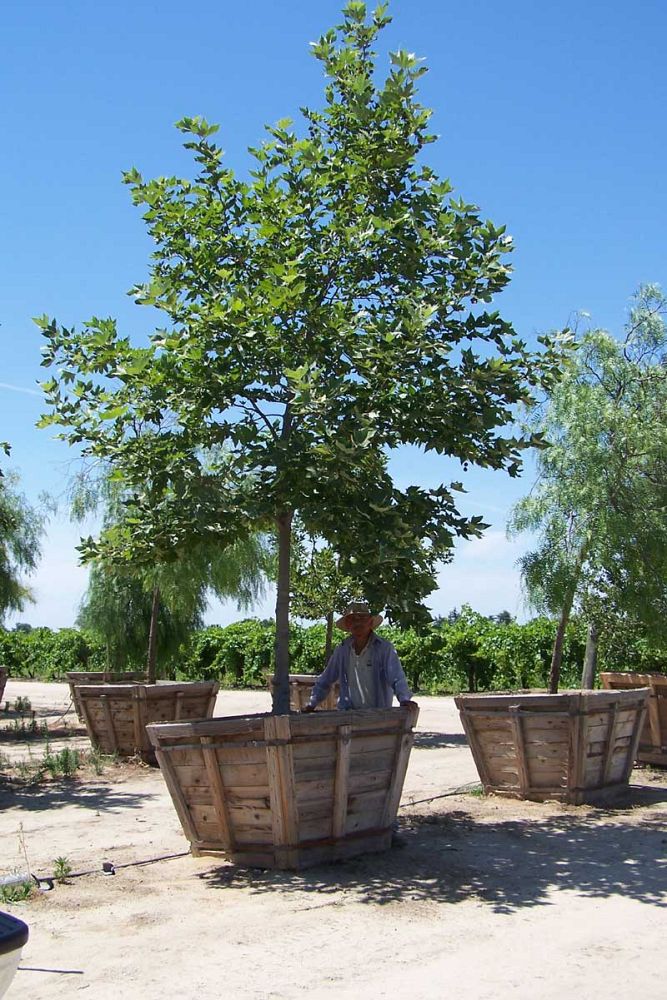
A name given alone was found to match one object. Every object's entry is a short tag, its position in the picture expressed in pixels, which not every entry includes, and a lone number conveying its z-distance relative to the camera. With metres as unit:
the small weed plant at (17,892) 6.38
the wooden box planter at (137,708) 13.13
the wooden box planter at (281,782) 6.87
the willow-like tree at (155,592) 16.00
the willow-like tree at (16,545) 20.62
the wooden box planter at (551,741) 9.35
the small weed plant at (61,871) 6.89
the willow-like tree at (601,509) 11.76
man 8.32
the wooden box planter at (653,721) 11.37
